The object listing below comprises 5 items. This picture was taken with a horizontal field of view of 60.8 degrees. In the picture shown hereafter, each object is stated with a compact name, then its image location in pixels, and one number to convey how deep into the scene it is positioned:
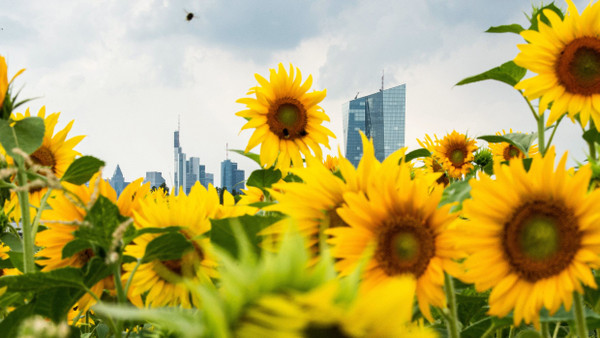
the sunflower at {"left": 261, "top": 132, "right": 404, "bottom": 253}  0.88
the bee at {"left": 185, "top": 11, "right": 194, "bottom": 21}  5.86
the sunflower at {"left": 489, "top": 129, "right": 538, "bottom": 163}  3.89
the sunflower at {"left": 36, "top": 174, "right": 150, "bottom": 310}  1.17
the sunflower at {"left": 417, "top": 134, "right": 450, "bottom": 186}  4.50
